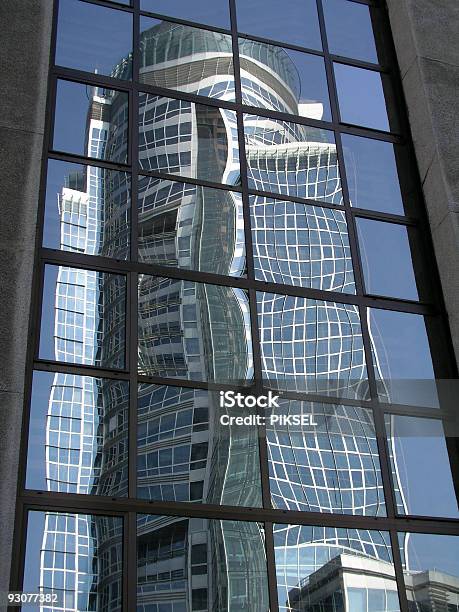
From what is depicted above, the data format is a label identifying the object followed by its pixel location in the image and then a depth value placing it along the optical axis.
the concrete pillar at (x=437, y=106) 8.53
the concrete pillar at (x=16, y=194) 6.12
